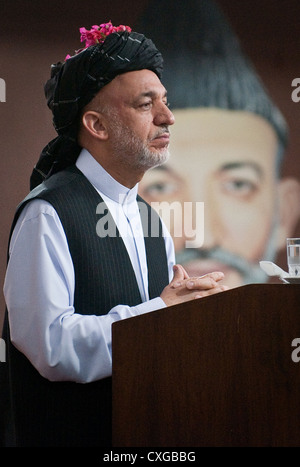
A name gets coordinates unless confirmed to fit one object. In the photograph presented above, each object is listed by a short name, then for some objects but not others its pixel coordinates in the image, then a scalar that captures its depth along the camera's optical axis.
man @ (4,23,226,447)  5.02
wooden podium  4.78
